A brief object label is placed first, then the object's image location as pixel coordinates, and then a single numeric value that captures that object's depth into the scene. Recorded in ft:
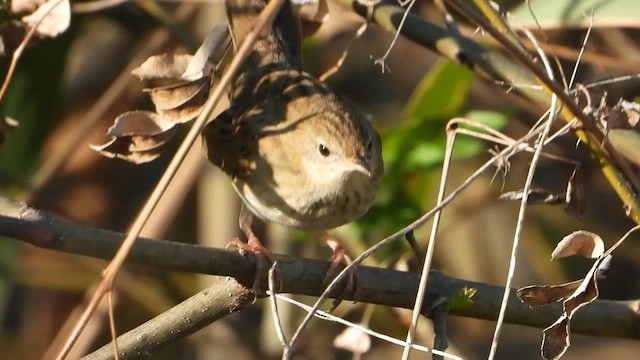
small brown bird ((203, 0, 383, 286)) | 19.65
